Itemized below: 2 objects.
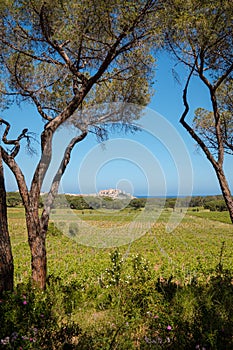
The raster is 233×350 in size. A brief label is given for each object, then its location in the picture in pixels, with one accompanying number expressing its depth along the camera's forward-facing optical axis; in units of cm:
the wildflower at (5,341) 278
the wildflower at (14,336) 286
